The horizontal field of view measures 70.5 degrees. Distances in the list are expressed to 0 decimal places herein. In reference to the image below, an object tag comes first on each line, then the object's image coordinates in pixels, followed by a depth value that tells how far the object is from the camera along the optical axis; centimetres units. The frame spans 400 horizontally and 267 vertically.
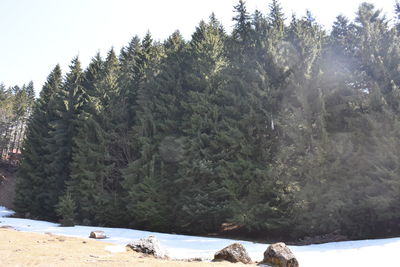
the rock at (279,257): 682
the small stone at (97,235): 1115
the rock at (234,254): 718
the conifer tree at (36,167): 2288
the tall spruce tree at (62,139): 2219
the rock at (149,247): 779
